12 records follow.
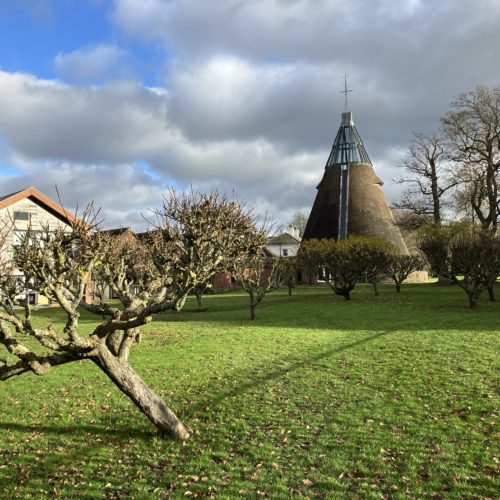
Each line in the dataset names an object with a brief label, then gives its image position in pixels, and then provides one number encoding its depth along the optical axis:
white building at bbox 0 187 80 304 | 34.62
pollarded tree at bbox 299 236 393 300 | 30.39
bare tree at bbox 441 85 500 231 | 39.66
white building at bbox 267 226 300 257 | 77.75
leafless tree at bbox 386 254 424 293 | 34.75
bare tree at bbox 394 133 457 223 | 45.62
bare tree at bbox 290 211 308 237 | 94.31
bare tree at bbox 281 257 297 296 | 26.89
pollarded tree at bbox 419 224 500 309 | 24.12
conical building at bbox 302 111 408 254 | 55.16
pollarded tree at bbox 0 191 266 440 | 6.27
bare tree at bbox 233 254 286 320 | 21.95
